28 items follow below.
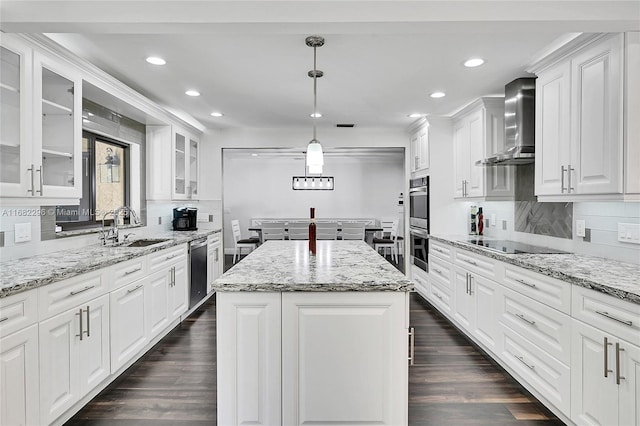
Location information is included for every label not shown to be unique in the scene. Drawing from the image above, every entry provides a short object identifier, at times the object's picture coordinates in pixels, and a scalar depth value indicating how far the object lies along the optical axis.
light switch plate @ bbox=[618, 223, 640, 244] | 2.23
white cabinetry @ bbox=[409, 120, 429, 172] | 4.74
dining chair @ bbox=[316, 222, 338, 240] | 7.27
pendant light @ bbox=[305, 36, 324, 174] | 2.68
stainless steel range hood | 3.03
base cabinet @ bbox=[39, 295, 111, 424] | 1.88
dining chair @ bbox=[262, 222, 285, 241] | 7.30
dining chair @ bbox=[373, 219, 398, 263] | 7.34
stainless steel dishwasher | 4.11
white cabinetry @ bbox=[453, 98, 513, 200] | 3.68
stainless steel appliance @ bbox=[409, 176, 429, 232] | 4.68
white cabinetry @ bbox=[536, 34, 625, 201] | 2.08
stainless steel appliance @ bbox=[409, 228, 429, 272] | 4.56
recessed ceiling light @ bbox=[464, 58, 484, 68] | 2.78
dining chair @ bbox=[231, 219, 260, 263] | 7.34
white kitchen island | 1.78
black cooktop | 2.87
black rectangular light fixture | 9.40
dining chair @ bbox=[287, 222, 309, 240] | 7.36
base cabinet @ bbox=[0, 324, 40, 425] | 1.64
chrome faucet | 3.27
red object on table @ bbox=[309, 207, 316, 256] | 2.74
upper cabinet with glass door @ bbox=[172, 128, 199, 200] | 4.45
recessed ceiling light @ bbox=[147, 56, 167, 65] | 2.76
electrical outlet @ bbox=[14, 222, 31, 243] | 2.39
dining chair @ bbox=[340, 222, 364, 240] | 7.05
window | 3.12
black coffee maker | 4.78
